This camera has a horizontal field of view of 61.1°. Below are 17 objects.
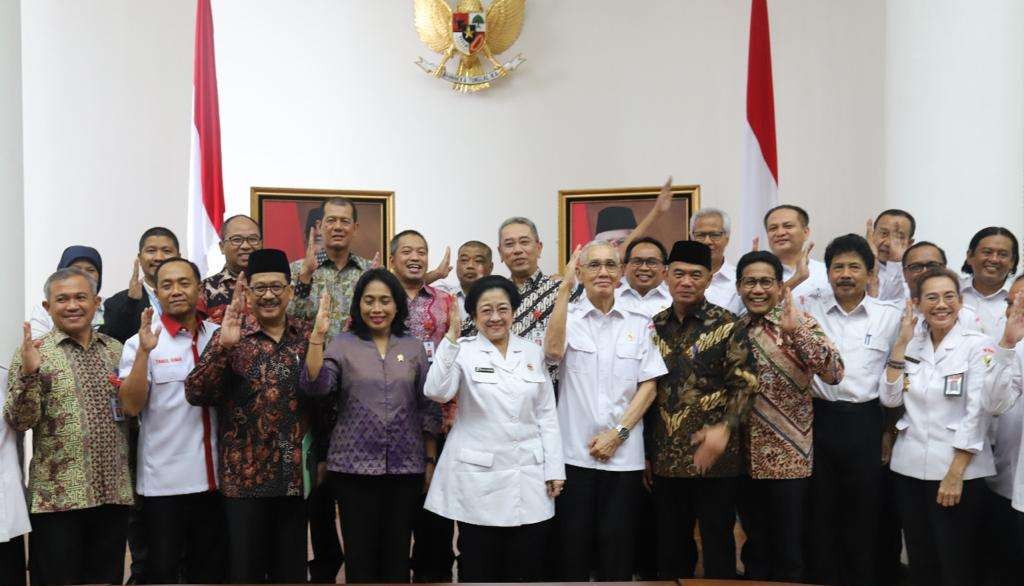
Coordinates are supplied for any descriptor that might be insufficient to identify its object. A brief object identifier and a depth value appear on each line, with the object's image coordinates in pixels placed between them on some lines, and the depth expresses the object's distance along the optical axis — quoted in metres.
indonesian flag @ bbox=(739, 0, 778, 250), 6.06
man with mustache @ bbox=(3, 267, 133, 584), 3.30
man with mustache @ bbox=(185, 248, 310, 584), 3.40
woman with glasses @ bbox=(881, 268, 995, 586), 3.46
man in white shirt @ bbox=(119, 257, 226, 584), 3.50
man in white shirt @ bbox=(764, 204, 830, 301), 4.41
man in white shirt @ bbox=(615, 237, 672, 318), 4.10
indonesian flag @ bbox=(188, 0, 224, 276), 6.22
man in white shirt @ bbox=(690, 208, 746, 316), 4.74
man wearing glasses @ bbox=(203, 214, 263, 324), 4.23
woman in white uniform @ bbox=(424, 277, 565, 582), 3.31
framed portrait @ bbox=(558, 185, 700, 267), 6.52
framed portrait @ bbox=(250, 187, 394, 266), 6.43
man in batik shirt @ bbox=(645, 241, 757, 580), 3.43
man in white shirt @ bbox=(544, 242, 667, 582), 3.49
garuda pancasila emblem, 6.77
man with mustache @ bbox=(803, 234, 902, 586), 3.69
